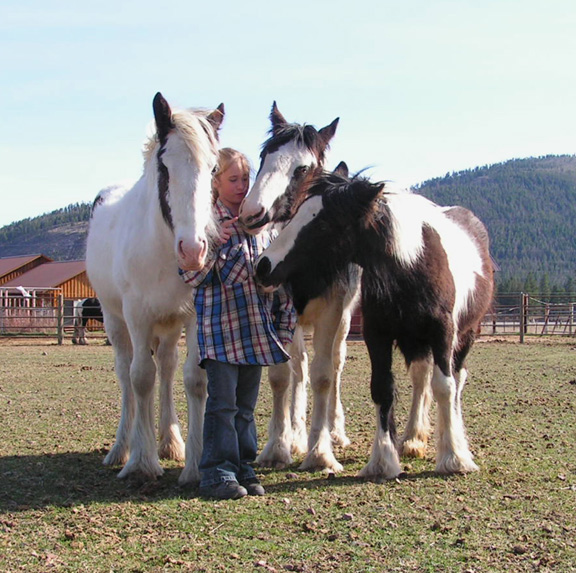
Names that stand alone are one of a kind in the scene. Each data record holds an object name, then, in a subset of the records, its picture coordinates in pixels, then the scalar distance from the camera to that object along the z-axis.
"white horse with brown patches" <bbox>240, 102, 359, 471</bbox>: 4.78
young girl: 4.34
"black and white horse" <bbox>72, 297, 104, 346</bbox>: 22.11
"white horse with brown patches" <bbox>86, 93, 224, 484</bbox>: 4.18
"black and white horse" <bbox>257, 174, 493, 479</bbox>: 4.49
